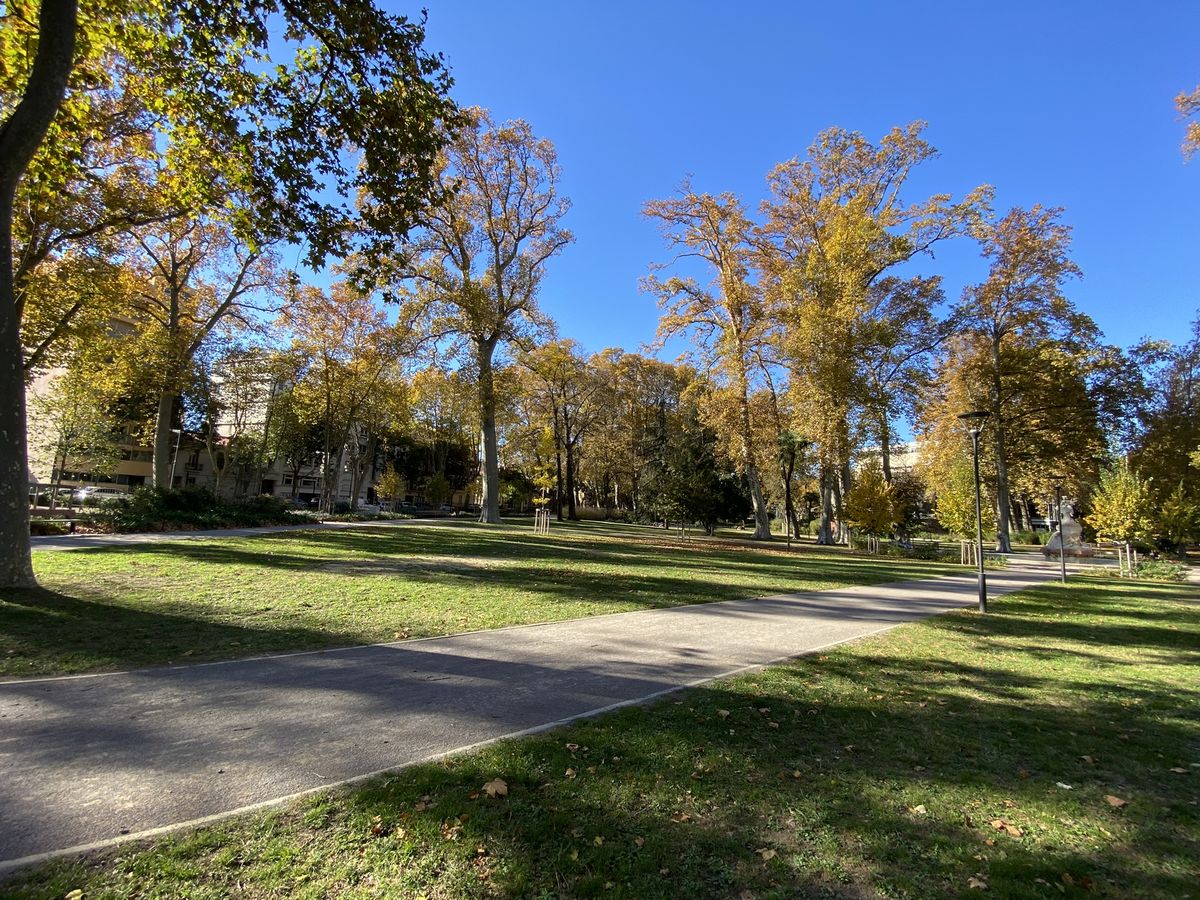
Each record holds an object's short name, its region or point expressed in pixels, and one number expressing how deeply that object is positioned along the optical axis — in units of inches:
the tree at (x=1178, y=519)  922.1
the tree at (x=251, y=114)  304.7
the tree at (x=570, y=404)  1713.8
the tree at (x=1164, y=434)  1264.8
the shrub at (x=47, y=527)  632.4
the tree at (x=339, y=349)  1294.3
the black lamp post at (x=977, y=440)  444.5
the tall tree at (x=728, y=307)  1186.6
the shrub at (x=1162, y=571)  763.7
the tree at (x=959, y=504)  981.8
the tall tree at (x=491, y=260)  1053.8
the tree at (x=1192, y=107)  483.8
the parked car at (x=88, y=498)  836.6
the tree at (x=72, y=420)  1354.6
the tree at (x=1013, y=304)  1218.6
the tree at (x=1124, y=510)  845.8
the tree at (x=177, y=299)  893.2
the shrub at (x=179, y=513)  717.2
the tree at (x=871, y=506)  994.7
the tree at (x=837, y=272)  1000.2
